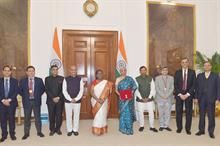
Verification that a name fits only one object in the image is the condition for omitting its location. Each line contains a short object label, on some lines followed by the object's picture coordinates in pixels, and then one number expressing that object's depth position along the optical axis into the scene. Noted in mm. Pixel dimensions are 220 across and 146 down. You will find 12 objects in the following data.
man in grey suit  3833
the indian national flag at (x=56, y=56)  4441
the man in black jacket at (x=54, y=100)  3559
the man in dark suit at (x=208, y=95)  3423
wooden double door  4797
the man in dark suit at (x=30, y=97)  3404
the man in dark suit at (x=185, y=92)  3599
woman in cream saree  3592
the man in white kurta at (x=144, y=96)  3821
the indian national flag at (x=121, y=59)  4607
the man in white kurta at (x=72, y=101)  3554
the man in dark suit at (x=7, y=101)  3231
